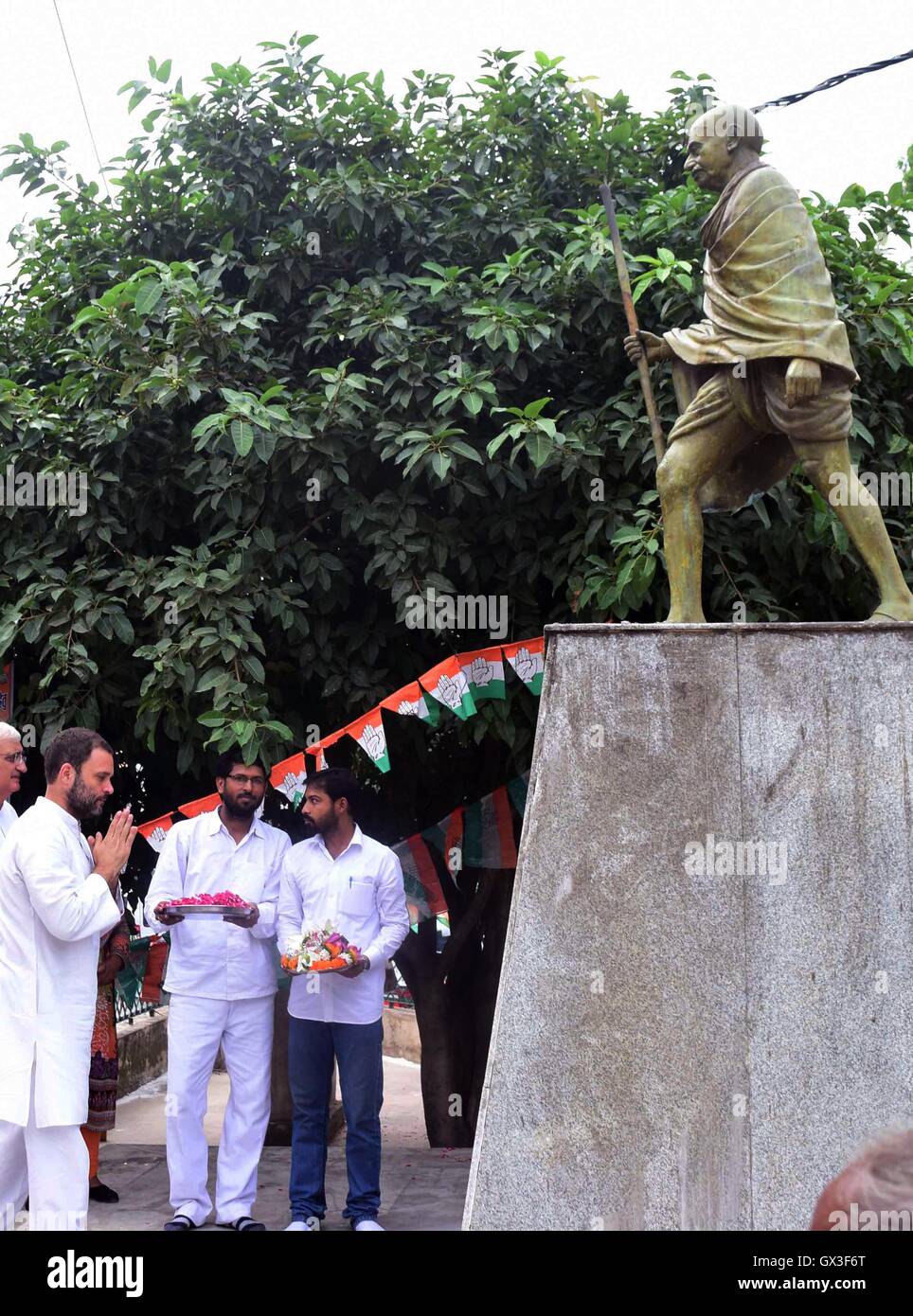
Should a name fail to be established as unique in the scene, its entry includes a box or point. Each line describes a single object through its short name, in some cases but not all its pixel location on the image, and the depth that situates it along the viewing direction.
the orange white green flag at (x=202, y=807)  7.46
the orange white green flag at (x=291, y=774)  7.32
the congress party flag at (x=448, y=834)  8.54
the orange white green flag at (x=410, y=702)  7.26
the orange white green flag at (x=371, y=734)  7.16
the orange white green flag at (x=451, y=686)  7.29
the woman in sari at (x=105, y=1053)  7.03
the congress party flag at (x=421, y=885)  8.34
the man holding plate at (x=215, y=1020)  6.51
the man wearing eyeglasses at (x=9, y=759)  5.64
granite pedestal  5.24
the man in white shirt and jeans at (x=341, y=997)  6.47
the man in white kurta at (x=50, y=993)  5.10
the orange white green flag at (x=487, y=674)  7.59
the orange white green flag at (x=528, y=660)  7.67
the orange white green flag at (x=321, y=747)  7.29
